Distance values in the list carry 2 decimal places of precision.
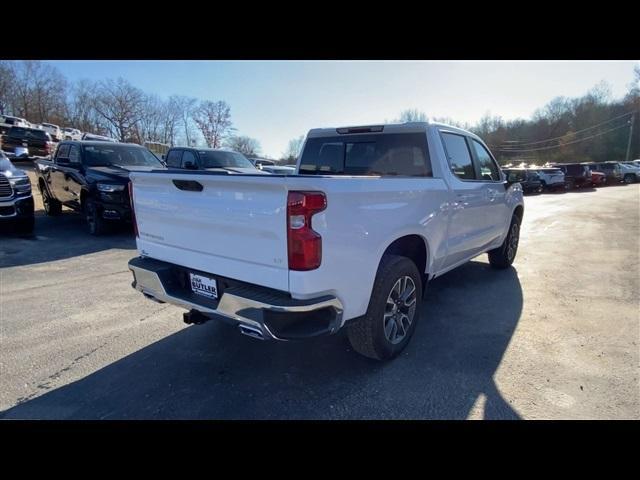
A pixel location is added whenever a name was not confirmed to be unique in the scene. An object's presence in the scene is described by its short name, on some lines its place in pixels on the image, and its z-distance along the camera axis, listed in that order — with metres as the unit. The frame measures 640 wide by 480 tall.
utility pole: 55.14
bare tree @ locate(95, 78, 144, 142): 55.28
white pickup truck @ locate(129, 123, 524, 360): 2.24
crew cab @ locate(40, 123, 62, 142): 33.79
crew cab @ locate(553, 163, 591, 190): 25.97
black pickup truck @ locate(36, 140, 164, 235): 7.68
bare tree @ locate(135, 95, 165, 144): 58.56
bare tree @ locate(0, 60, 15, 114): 49.78
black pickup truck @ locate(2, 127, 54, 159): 23.32
